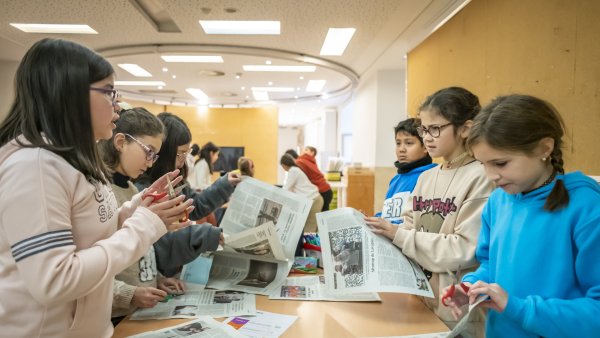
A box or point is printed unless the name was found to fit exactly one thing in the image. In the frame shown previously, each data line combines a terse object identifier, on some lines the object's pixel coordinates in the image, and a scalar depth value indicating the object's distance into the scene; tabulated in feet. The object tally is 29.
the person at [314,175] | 17.70
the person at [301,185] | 17.07
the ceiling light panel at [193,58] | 18.83
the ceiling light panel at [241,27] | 14.56
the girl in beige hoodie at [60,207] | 2.28
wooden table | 3.52
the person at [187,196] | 4.51
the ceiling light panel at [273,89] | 27.66
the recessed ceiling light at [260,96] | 29.84
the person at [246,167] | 15.02
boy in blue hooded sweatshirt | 7.07
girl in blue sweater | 2.70
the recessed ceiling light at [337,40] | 15.31
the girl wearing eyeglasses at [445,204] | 3.84
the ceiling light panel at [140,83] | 25.59
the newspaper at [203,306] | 3.81
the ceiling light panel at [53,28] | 14.79
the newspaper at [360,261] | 3.62
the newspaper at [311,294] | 4.28
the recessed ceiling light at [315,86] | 25.15
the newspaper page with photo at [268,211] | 4.86
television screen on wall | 33.63
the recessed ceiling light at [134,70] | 20.75
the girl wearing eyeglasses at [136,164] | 4.25
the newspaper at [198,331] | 3.34
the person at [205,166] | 21.16
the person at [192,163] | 21.01
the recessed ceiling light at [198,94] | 28.53
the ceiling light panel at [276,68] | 20.76
